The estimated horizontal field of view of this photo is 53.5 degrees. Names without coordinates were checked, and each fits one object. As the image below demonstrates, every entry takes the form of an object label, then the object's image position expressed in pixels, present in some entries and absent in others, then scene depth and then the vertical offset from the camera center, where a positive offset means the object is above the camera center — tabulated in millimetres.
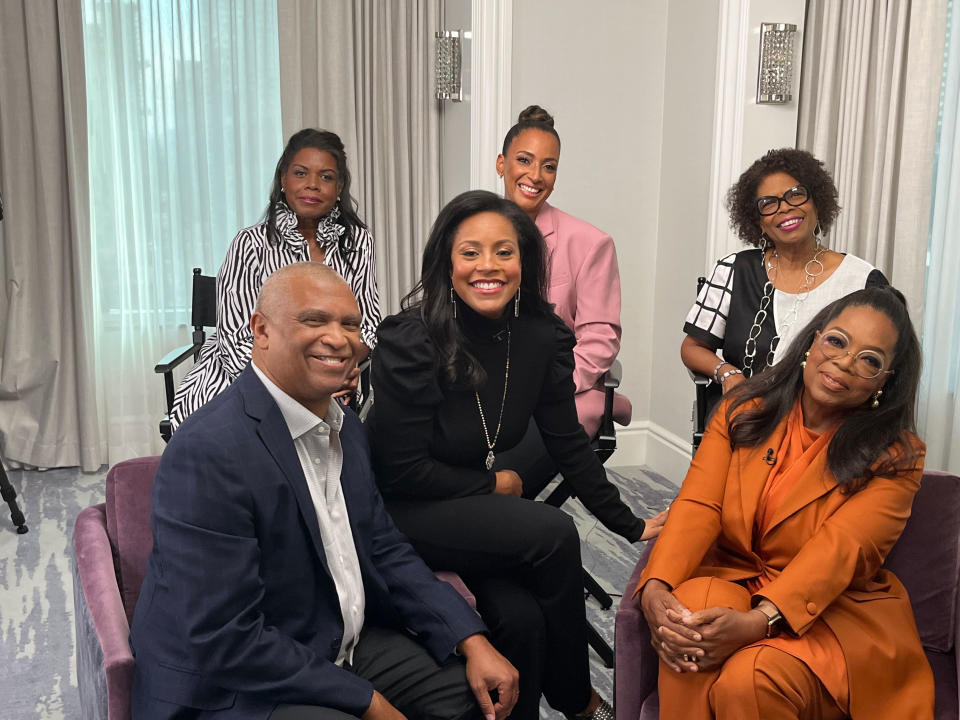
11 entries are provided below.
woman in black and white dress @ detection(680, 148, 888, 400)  2814 -360
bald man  1469 -699
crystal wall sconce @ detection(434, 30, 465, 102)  4047 +342
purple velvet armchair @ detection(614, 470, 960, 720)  1959 -843
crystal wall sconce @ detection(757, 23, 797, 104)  3611 +315
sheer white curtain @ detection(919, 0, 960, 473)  3092 -490
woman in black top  2000 -616
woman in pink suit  3086 -338
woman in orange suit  1724 -769
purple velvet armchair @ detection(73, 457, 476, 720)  1484 -762
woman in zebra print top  3137 -333
